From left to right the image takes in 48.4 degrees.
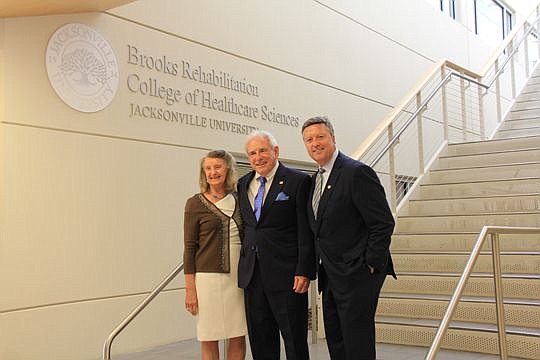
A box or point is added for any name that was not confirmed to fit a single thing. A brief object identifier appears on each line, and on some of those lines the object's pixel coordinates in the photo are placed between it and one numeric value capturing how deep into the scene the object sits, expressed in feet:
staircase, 14.46
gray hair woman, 10.21
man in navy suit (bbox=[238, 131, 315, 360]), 9.80
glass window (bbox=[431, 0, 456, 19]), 37.19
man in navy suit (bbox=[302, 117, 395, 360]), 9.30
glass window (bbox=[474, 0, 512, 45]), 42.80
